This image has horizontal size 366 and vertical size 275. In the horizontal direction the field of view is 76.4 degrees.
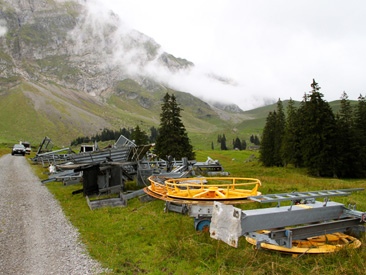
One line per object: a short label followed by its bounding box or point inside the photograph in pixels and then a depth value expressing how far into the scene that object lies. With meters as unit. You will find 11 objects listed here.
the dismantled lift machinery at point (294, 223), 5.38
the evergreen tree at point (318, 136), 38.06
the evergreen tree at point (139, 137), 66.59
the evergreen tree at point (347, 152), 38.28
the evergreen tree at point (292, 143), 50.19
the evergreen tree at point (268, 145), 60.22
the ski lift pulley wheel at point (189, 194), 7.92
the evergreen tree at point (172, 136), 44.16
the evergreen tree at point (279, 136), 58.75
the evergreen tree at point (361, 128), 38.75
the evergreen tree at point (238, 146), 195.50
